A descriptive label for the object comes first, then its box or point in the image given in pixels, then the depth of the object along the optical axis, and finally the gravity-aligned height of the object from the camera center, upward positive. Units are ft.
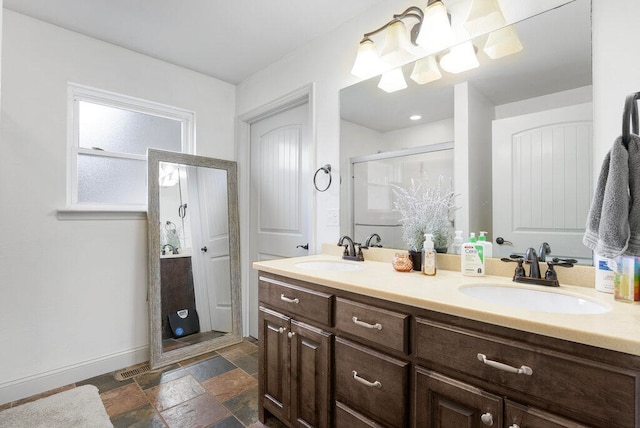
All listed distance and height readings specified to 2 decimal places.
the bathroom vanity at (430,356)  2.38 -1.44
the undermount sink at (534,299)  3.41 -1.03
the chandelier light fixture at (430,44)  4.62 +3.02
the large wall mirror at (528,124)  4.08 +1.48
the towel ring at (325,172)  7.08 +1.08
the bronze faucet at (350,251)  6.18 -0.71
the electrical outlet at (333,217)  6.95 +0.01
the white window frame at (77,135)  7.24 +2.02
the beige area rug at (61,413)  5.52 -3.77
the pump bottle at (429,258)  4.69 -0.64
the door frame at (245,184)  9.57 +1.11
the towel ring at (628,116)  2.86 +0.97
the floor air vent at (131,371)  7.36 -3.88
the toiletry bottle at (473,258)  4.46 -0.63
